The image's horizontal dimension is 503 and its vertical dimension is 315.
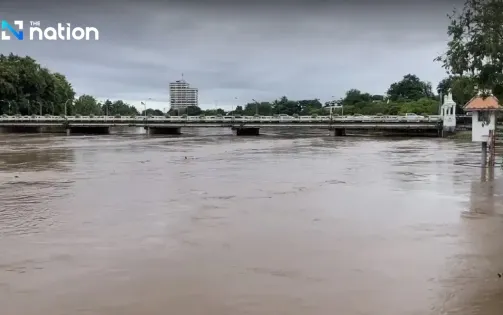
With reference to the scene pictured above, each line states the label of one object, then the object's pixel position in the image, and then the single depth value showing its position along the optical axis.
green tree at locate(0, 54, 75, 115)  83.30
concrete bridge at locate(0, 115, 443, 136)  69.88
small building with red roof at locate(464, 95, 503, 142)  21.06
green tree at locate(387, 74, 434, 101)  122.26
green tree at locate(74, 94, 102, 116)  125.17
